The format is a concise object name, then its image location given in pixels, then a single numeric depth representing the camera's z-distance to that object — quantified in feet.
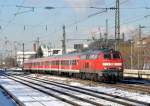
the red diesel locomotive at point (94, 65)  125.80
